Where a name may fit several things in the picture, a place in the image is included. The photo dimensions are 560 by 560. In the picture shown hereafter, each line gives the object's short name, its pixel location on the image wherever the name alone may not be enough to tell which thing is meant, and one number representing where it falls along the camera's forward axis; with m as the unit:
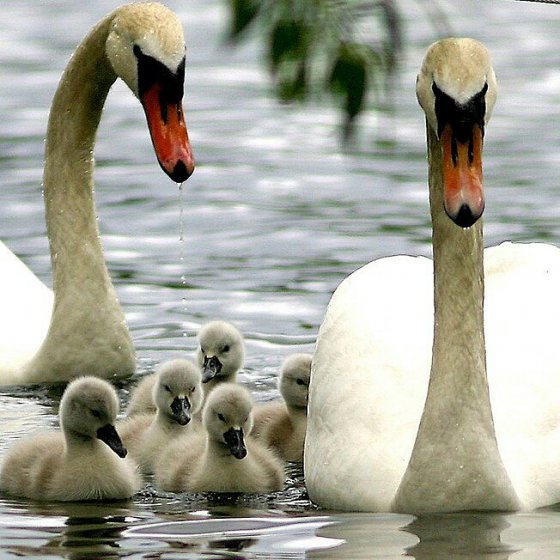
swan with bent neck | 18.95
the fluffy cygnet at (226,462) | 15.07
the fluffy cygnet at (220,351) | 17.47
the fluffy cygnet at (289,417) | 16.69
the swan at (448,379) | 12.65
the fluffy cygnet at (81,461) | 14.99
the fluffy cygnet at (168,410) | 16.12
